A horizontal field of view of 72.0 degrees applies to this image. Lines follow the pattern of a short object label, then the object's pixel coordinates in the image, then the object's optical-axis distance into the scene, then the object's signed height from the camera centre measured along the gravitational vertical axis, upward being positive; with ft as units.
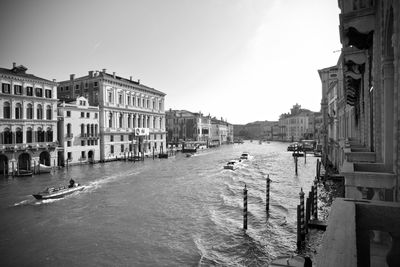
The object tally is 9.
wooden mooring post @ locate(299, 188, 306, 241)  35.29 -11.69
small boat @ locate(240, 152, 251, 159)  148.04 -11.74
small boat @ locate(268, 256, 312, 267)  24.60 -11.68
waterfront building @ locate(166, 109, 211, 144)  283.38 +9.67
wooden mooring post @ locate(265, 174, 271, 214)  48.52 -12.14
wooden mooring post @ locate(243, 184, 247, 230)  40.63 -12.07
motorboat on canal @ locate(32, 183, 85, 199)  57.72 -12.21
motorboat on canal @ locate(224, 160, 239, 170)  106.16 -12.17
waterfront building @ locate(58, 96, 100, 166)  113.29 +1.84
